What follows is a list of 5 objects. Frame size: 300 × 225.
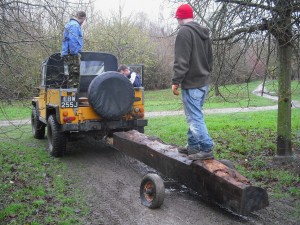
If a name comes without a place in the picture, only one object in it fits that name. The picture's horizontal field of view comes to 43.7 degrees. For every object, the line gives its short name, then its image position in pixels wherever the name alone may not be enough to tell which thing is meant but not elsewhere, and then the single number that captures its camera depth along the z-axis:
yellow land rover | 7.62
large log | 4.25
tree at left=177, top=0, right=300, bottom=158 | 6.38
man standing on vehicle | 8.05
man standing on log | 5.12
